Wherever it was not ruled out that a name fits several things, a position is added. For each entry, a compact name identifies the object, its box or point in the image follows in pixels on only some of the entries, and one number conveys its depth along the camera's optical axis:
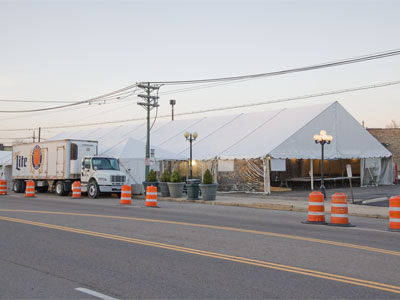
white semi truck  27.05
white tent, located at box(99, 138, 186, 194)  30.81
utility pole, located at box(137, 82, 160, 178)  31.88
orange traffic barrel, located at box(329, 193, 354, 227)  13.86
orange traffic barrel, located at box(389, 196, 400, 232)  12.88
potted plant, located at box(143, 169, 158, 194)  27.47
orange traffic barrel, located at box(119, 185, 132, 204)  21.55
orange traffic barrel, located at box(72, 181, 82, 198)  26.69
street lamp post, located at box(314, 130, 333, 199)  23.62
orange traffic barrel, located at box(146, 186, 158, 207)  20.59
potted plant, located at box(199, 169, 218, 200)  24.22
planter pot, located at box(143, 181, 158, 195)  27.42
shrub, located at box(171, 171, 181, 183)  26.20
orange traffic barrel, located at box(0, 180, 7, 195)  30.16
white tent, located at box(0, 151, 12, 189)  41.79
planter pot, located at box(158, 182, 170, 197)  26.92
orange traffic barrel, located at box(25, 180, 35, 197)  27.20
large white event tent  30.48
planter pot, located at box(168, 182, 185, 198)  26.05
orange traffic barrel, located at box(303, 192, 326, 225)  14.25
